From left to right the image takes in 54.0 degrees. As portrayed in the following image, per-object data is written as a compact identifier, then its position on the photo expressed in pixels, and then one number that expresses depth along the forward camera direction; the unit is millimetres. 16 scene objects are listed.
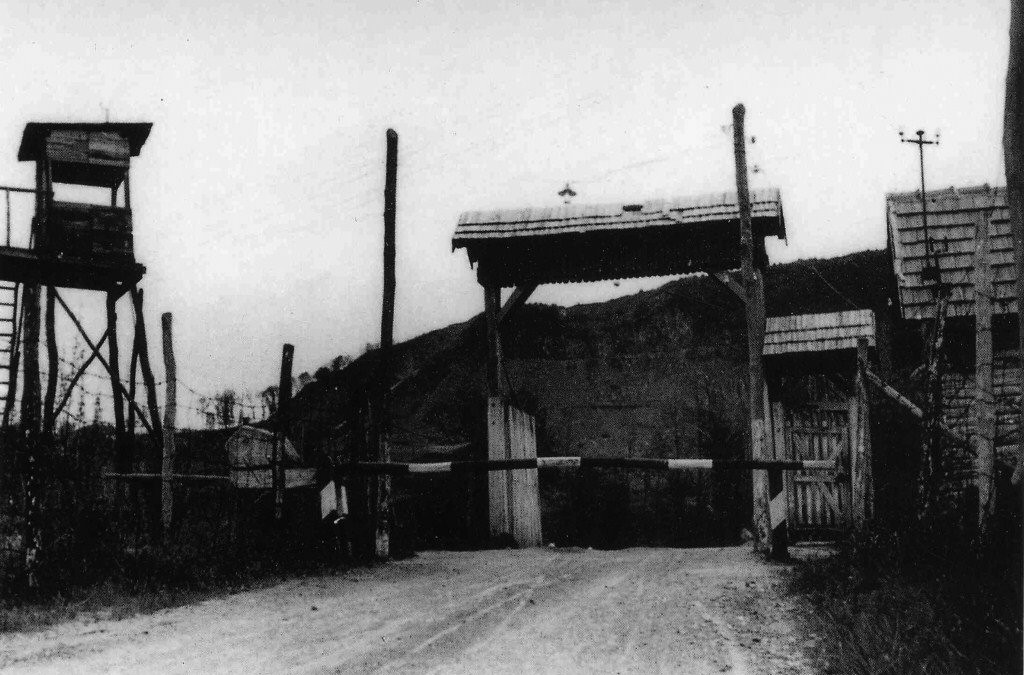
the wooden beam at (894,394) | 14500
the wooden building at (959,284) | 15094
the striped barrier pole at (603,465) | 11844
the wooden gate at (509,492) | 17250
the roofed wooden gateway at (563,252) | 16828
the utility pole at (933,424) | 9625
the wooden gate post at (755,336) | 14531
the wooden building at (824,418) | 14211
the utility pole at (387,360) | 14477
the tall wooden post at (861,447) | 13109
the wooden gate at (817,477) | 16938
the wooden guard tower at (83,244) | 14125
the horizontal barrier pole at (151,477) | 11328
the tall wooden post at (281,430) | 12711
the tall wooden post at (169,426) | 11531
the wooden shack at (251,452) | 18750
